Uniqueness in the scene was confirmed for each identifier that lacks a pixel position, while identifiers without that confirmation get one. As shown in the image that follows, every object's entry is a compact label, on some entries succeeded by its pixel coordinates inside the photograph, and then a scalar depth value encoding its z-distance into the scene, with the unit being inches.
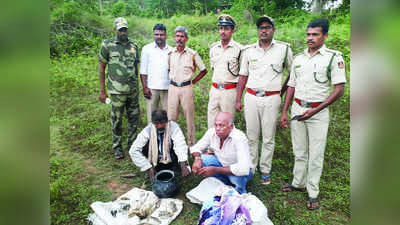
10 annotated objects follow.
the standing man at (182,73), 149.8
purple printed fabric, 93.9
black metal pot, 119.1
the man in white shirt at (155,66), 155.0
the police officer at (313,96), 106.1
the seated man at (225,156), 112.7
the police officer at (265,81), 124.5
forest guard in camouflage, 147.9
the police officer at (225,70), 139.5
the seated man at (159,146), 125.9
